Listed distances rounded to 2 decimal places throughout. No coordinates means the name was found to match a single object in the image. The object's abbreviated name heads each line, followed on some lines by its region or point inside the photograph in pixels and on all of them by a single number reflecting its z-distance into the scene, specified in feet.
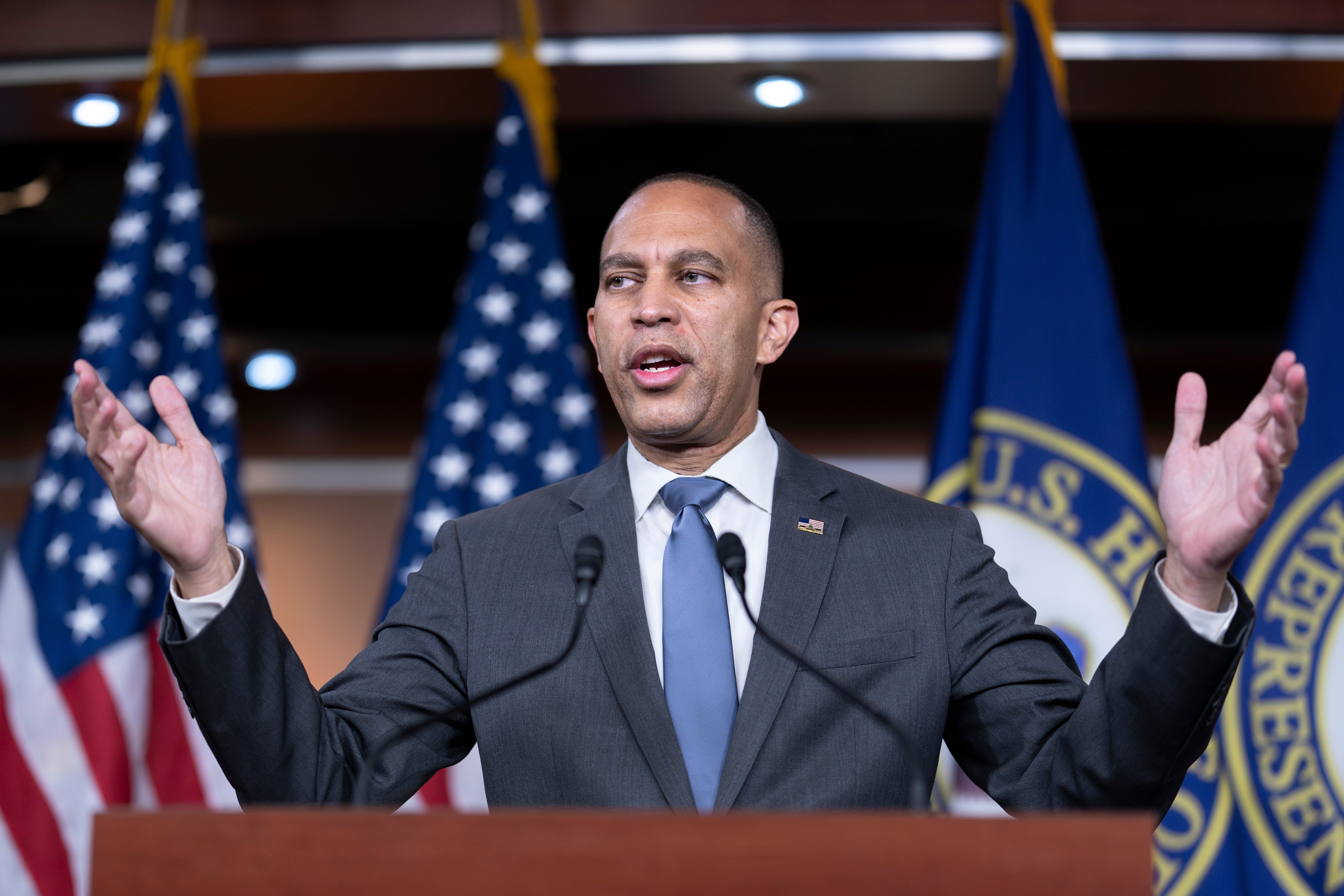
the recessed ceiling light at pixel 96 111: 25.12
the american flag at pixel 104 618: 20.24
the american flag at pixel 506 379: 21.75
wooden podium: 5.93
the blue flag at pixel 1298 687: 19.12
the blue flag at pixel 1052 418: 19.52
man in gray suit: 8.55
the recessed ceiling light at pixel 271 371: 32.94
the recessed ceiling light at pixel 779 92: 23.48
